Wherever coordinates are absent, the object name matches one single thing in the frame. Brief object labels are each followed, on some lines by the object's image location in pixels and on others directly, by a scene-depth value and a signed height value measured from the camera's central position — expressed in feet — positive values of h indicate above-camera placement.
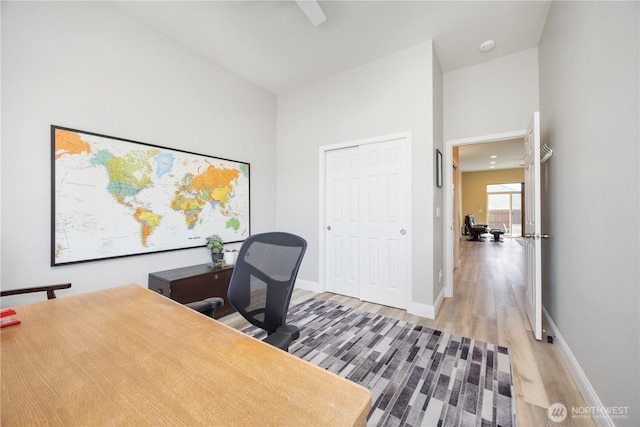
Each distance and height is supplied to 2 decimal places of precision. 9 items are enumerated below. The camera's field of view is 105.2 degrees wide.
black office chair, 4.14 -1.17
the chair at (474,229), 28.94 -1.76
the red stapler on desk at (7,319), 3.30 -1.44
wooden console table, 7.36 -2.20
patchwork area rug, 4.62 -3.71
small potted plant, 9.19 -1.31
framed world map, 6.34 +0.53
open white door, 6.91 -0.44
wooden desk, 1.85 -1.52
